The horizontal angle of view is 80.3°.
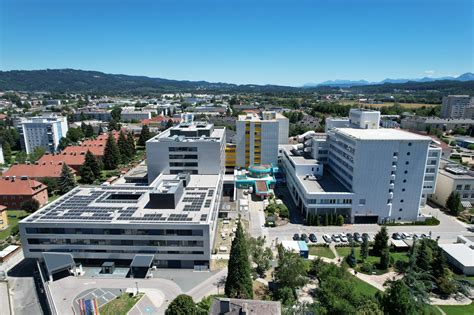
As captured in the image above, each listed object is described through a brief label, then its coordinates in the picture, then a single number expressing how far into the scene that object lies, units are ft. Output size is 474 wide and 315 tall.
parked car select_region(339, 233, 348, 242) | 168.25
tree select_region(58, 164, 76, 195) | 237.86
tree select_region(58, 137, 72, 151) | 377.71
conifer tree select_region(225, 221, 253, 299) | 110.63
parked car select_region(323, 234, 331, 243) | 167.26
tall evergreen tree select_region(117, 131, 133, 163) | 342.15
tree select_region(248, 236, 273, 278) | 136.02
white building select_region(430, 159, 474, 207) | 206.49
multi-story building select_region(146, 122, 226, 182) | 215.51
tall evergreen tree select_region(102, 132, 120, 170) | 313.94
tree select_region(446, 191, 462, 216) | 196.08
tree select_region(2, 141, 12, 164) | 344.63
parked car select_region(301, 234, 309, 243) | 168.11
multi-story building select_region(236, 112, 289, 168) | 265.13
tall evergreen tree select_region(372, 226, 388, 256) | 150.00
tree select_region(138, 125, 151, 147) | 412.98
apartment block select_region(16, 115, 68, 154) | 371.76
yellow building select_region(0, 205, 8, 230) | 184.96
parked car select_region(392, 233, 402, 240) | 169.48
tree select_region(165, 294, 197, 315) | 97.19
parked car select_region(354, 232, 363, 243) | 169.48
